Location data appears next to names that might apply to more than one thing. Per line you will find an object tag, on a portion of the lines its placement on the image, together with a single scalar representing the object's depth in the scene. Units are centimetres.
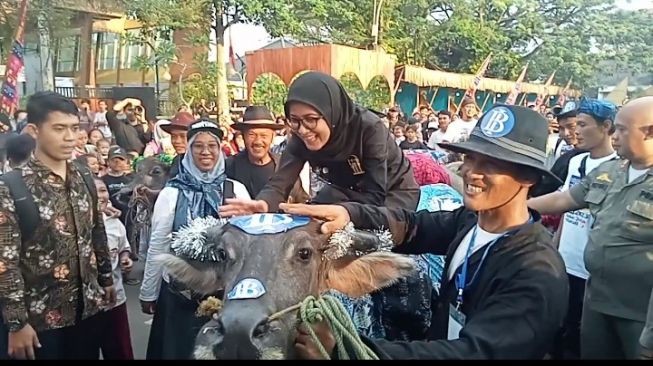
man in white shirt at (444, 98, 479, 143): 917
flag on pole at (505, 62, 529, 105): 1474
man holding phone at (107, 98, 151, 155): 1044
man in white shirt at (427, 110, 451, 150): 1073
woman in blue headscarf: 354
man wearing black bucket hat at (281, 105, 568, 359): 187
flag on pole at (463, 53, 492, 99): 1372
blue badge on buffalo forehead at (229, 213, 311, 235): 222
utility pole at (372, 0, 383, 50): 1967
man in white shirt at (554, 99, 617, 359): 422
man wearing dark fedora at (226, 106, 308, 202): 517
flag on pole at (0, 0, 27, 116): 832
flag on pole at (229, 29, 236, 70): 2045
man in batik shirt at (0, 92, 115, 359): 293
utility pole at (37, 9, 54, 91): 1828
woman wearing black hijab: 303
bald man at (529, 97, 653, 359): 306
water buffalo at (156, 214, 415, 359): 183
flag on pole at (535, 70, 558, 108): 2470
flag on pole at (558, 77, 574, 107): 2716
